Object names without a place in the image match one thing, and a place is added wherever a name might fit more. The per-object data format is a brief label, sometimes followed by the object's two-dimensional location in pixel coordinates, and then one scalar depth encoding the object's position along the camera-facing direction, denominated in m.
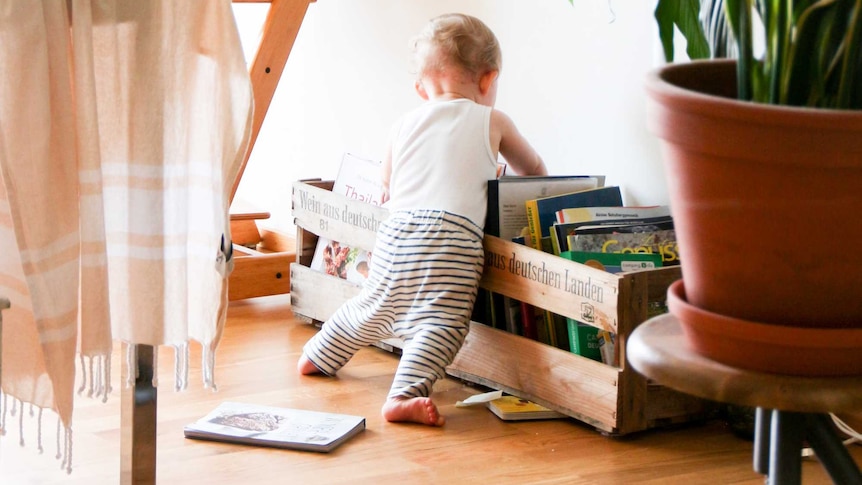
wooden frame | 3.60
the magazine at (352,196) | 3.54
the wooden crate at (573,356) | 3.00
